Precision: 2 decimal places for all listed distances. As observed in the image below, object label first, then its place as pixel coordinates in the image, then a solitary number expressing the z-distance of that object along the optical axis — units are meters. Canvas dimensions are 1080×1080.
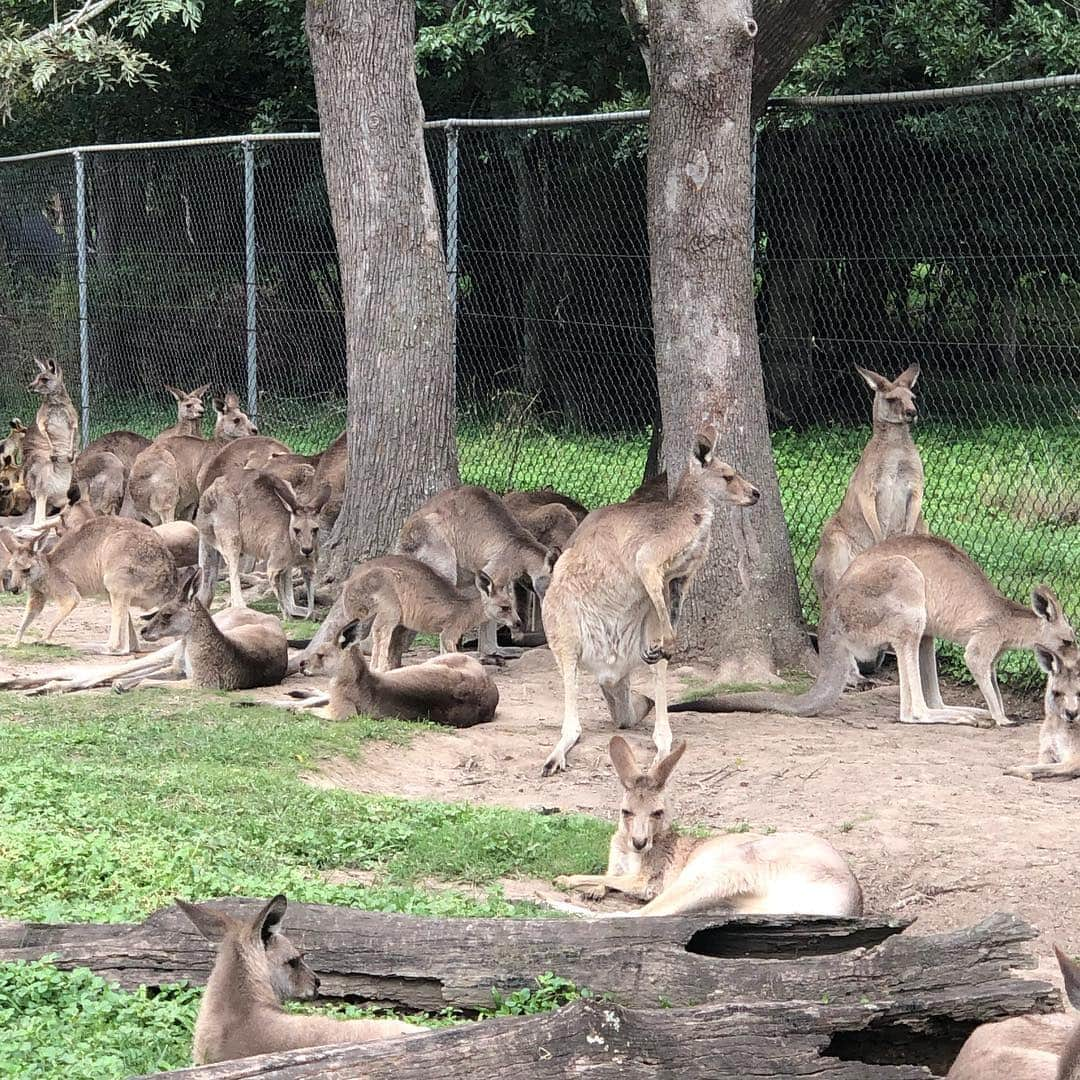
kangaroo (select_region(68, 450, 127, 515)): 27.00
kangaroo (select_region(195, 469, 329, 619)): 21.72
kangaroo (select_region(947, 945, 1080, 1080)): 7.11
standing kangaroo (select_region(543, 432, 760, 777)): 16.05
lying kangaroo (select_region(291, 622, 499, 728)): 16.61
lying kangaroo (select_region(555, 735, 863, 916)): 10.14
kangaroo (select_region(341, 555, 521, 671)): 18.66
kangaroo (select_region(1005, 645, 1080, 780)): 14.82
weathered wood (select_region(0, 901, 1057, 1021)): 8.16
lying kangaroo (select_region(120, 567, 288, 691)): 17.91
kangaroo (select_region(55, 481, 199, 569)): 23.59
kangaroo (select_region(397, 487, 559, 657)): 20.14
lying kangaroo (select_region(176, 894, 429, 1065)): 7.33
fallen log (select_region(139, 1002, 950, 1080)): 6.83
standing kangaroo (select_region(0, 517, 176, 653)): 20.41
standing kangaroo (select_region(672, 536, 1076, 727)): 16.84
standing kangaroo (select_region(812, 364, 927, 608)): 19.44
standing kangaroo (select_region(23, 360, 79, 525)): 29.09
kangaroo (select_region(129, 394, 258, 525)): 26.23
